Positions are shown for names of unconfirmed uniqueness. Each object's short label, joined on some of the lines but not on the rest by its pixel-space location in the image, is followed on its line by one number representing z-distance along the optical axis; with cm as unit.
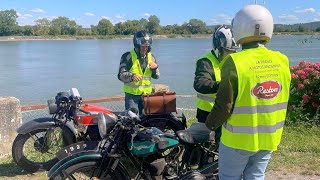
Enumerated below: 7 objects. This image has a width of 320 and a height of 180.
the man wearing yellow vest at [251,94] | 194
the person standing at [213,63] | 285
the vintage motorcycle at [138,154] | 255
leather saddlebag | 356
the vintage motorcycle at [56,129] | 344
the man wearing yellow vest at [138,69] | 392
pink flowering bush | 521
